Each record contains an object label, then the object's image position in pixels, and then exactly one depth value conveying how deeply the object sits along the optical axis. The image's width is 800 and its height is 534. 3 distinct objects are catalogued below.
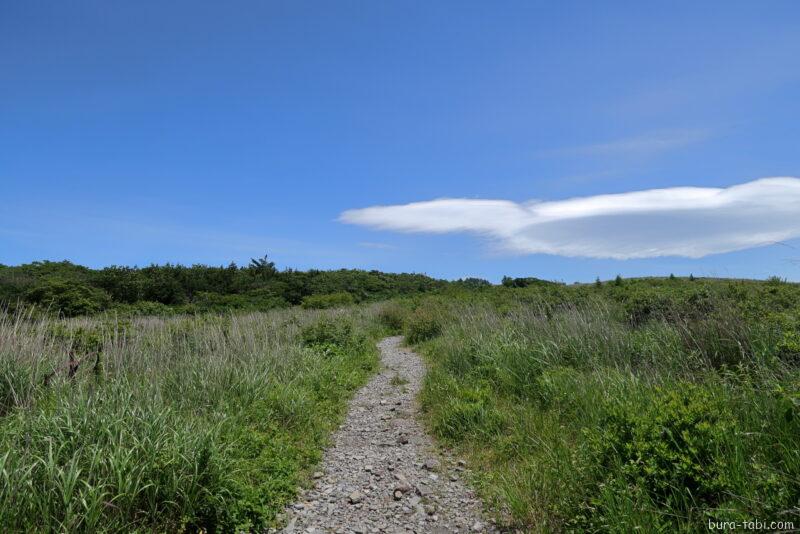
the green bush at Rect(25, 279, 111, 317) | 25.98
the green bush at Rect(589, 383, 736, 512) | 3.12
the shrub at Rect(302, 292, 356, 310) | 32.38
